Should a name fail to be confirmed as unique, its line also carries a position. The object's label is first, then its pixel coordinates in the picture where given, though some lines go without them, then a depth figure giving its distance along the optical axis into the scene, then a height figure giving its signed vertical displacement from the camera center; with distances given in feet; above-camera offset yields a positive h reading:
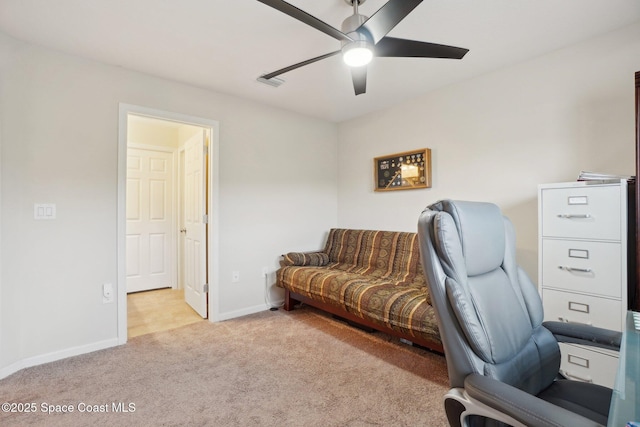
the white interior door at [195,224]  10.42 -0.47
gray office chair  2.93 -1.44
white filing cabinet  5.54 -0.99
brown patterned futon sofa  7.18 -2.11
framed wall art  10.38 +1.51
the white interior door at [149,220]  13.78 -0.42
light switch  7.32 +0.01
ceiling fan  4.52 +3.02
